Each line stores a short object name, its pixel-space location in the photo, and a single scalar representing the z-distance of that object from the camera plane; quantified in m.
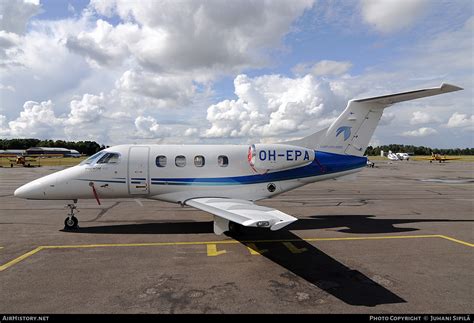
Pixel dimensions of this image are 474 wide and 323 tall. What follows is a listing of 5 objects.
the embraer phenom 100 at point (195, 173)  11.13
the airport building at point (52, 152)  150.48
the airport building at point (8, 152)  141.68
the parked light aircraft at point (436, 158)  73.47
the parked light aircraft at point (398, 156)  91.60
